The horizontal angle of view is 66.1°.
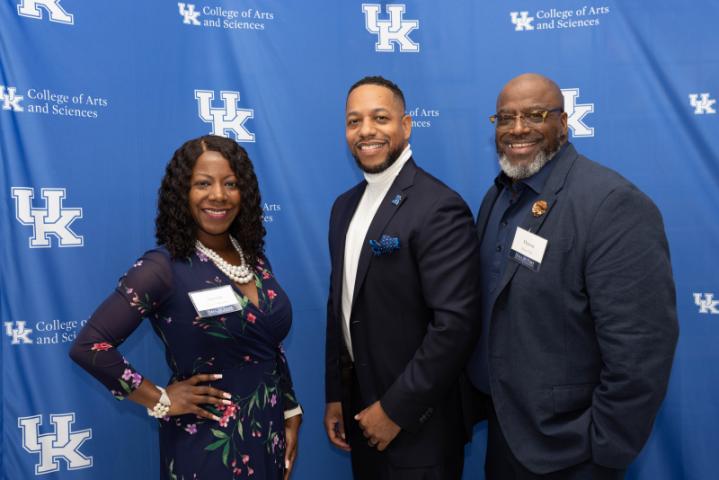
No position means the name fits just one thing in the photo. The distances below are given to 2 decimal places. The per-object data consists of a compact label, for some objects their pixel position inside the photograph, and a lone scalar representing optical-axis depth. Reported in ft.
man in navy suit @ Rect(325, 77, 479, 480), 6.45
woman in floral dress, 6.02
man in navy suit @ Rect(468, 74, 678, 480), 5.46
